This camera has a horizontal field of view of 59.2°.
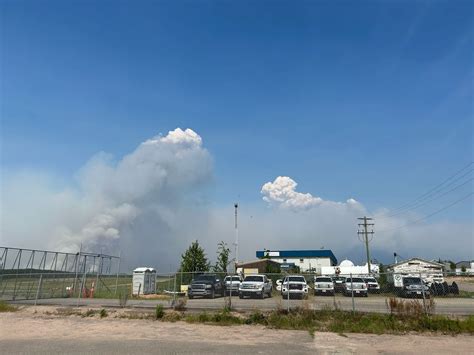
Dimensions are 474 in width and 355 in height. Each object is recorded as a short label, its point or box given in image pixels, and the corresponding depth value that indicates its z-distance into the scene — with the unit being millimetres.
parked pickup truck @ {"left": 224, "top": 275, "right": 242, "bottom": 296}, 32594
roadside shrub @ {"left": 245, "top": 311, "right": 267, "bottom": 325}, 16297
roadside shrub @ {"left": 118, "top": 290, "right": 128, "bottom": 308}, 21375
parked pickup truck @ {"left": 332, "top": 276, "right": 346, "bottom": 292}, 37306
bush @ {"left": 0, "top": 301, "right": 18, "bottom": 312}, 21077
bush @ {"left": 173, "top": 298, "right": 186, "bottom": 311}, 19330
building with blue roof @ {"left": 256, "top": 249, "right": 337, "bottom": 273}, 98438
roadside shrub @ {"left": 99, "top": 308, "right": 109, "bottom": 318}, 18525
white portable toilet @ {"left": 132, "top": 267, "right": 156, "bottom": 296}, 34844
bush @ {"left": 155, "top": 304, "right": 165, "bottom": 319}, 17656
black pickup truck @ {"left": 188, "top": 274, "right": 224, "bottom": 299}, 29344
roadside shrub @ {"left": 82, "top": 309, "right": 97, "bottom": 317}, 18828
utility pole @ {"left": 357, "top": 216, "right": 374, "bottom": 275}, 58531
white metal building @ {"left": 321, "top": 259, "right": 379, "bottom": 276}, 66188
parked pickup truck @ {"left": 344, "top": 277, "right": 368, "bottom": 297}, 29181
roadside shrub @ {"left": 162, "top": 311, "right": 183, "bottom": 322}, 17281
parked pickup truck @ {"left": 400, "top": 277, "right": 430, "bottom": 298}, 22530
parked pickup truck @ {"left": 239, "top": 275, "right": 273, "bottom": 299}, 28781
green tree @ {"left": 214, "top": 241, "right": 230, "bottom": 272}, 54875
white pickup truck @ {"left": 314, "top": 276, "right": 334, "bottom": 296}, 31406
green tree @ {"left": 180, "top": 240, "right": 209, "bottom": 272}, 47688
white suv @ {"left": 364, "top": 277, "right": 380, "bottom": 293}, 31603
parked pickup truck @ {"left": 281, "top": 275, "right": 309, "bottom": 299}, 24406
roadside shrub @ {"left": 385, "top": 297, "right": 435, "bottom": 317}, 15555
